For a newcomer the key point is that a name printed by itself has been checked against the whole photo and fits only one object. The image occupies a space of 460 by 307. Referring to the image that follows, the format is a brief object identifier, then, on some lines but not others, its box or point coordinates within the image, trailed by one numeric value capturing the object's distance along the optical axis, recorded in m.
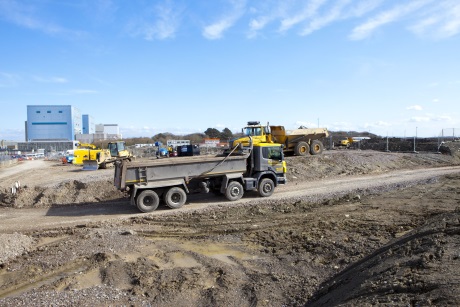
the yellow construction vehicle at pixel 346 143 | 44.03
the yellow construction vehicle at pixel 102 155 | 29.07
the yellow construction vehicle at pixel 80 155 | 34.00
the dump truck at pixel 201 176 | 12.82
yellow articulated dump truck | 24.72
